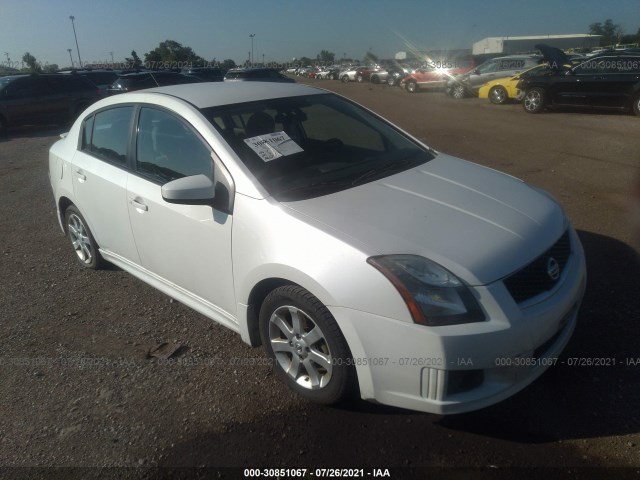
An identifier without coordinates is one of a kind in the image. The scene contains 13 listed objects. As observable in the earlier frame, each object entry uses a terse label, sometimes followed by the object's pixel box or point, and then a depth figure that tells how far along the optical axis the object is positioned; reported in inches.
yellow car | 628.4
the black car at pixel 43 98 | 569.6
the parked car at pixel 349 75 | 1648.6
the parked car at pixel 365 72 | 1474.7
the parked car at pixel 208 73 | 1002.6
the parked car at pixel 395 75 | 1186.3
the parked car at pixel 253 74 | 845.8
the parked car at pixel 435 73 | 884.0
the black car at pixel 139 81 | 642.8
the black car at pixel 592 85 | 482.0
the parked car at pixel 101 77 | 752.2
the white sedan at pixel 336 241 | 90.8
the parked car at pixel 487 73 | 720.3
